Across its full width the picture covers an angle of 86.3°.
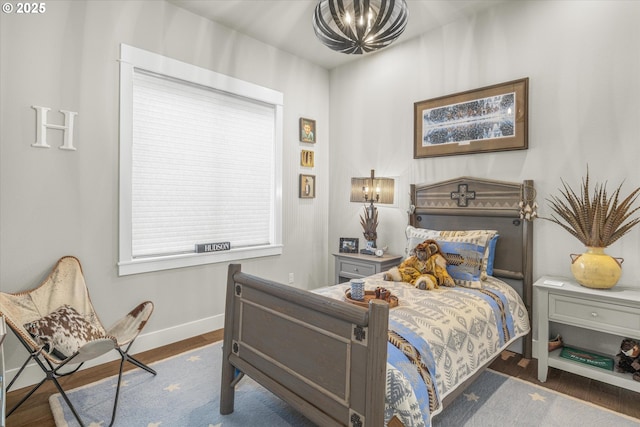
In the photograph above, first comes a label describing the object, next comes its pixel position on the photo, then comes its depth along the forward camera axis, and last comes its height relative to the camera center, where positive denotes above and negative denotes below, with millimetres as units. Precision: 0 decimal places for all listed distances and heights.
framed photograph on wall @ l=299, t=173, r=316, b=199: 4094 +284
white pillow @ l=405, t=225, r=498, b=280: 2680 -218
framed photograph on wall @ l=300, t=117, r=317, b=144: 4082 +963
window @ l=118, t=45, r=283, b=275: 2826 +418
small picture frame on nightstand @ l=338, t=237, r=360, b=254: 3838 -396
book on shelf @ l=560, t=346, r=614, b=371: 2275 -1015
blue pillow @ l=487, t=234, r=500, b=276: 2816 -359
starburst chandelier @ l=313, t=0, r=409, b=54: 1774 +1018
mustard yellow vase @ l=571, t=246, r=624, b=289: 2221 -376
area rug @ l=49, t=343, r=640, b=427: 1953 -1206
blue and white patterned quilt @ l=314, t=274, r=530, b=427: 1435 -688
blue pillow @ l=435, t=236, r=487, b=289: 2557 -373
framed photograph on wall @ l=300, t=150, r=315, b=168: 4105 +624
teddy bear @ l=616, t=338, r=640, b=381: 2166 -942
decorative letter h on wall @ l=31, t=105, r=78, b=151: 2334 +562
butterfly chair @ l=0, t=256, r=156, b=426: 1889 -717
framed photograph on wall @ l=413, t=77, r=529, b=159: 2846 +821
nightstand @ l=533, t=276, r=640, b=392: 2080 -660
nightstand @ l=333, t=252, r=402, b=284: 3420 -564
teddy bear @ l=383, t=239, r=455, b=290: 2572 -460
